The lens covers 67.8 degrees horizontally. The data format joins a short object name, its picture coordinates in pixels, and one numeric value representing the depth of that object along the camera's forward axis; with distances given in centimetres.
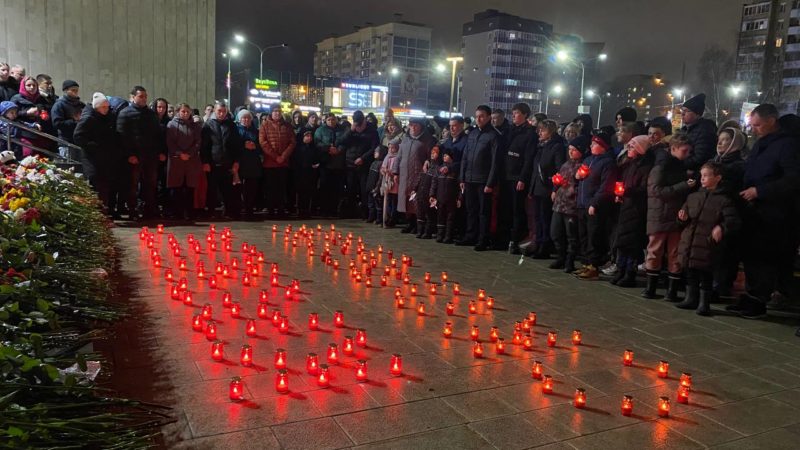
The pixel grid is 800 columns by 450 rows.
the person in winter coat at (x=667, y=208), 655
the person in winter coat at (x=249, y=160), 1099
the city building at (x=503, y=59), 10231
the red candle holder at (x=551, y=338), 489
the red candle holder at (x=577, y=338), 498
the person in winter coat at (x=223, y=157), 1073
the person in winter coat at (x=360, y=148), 1155
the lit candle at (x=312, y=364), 402
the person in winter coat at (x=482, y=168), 905
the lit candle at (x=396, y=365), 410
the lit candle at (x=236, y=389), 354
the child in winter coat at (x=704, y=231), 600
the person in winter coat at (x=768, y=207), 600
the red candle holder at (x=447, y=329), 498
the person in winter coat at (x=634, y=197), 697
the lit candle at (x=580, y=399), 373
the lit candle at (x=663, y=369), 432
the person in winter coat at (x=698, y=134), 691
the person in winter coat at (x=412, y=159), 1021
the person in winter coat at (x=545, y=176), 841
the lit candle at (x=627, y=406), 365
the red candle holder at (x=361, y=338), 462
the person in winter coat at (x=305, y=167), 1160
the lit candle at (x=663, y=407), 366
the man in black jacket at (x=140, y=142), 989
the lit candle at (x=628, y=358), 452
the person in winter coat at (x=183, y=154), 1029
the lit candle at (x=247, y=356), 413
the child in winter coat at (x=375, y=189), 1108
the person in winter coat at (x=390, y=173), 1050
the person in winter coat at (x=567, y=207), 781
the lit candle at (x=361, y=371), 398
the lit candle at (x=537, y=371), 418
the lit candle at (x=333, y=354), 426
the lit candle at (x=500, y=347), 470
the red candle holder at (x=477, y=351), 454
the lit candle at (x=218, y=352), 420
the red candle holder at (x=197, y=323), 485
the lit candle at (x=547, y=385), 395
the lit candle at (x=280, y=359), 406
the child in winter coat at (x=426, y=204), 998
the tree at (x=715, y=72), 5009
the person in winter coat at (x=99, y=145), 955
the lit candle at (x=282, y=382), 371
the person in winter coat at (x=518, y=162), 887
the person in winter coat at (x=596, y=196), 736
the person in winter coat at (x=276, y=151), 1121
